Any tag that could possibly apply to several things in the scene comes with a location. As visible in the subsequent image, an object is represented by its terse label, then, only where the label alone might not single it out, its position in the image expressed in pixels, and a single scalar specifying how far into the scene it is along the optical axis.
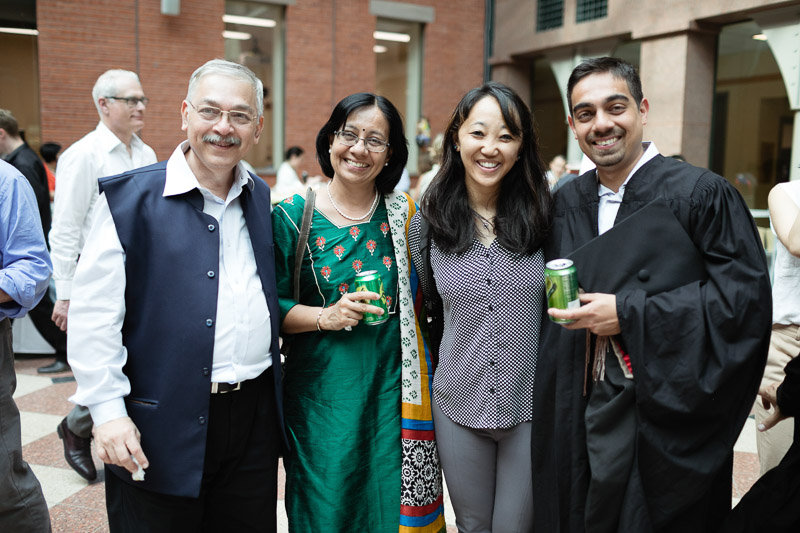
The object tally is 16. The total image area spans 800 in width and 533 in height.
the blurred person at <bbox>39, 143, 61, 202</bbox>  7.68
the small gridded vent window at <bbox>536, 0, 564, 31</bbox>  11.27
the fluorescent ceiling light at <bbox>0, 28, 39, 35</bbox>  9.72
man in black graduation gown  1.89
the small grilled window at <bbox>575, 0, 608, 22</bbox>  10.45
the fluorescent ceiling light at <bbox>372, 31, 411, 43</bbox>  12.35
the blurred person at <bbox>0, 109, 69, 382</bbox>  5.95
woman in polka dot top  2.27
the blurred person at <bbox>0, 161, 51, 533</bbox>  2.32
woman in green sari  2.42
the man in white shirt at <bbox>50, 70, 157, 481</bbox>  3.81
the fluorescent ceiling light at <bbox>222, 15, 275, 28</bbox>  11.12
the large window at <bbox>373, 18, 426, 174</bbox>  12.44
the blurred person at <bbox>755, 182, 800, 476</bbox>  2.39
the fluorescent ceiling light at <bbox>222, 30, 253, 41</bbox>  11.19
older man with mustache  1.94
